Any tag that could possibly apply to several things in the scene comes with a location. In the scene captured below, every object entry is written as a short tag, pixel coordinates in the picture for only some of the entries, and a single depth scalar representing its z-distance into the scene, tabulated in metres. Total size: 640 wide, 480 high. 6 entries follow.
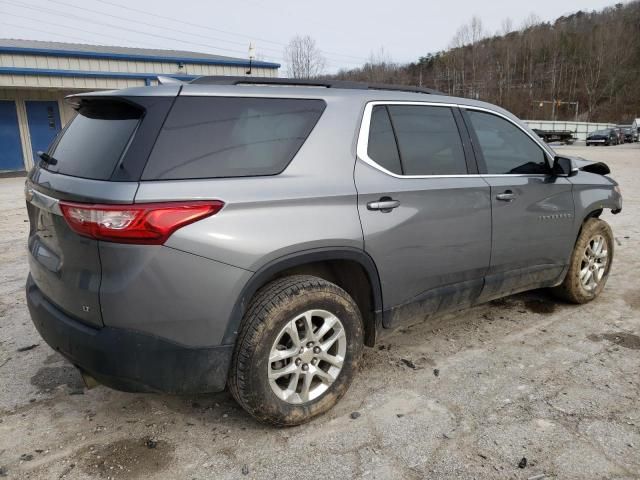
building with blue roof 16.72
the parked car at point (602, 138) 39.97
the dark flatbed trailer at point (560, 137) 40.45
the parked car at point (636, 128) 47.19
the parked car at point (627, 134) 46.03
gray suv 2.16
